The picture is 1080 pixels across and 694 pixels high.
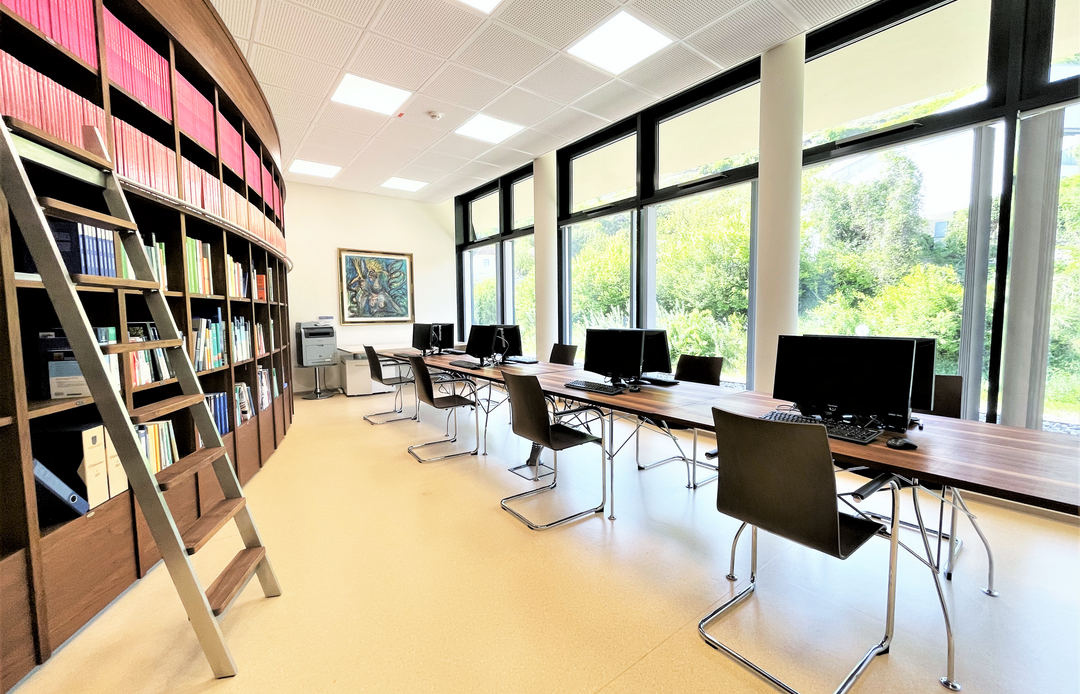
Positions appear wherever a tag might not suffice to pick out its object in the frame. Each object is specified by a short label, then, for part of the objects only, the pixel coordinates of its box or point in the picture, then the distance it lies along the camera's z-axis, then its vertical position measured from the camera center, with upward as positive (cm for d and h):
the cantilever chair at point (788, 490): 143 -61
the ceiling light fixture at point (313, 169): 596 +213
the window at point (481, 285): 770 +64
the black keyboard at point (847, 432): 174 -47
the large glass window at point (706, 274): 419 +47
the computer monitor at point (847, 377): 181 -26
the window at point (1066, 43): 251 +161
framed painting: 727 +58
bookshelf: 148 +30
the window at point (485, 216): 749 +184
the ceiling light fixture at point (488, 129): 474 +216
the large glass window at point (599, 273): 530 +60
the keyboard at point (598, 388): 288 -46
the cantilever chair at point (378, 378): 491 -67
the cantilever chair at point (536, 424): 259 -65
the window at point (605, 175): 512 +180
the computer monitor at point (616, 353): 305 -24
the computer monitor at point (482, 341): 436 -22
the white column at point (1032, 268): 262 +31
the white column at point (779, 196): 343 +100
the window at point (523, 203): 672 +184
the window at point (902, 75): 288 +180
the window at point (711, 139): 407 +180
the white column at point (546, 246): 586 +100
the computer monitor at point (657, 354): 319 -25
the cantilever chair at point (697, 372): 344 -42
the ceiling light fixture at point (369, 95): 389 +211
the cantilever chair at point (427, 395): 376 -67
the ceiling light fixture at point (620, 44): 319 +215
